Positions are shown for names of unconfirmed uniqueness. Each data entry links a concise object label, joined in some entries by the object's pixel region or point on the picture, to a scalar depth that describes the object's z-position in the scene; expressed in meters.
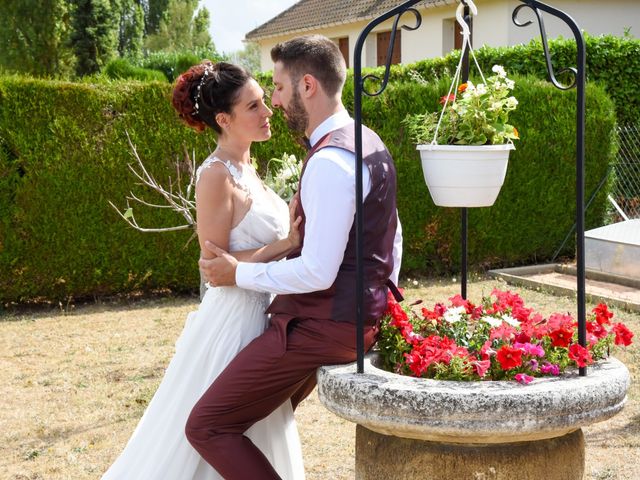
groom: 2.75
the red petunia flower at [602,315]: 3.02
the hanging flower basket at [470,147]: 3.07
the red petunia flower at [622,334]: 2.99
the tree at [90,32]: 28.08
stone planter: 2.48
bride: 3.33
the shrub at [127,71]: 22.58
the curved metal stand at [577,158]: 2.64
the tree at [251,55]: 59.72
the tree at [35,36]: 27.31
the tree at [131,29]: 35.44
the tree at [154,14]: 46.53
